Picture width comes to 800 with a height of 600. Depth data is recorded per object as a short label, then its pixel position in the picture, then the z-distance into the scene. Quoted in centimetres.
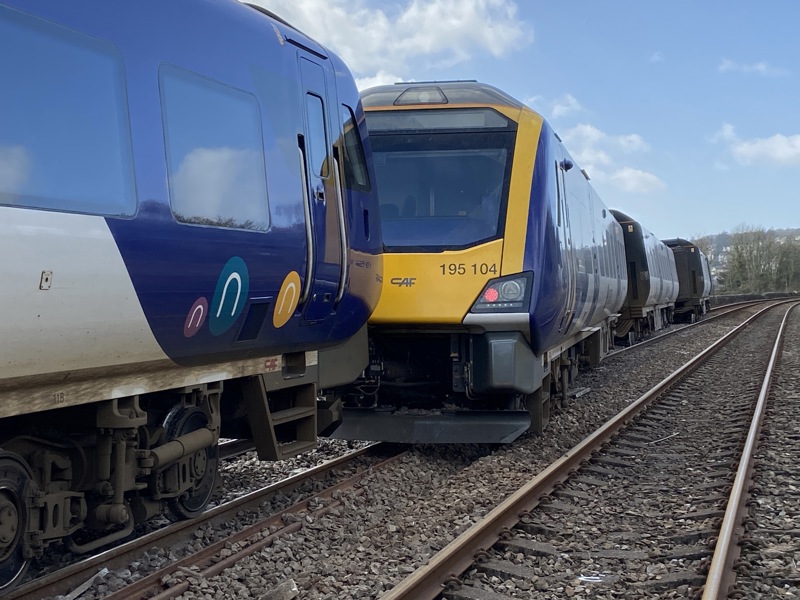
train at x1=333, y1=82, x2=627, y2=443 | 678
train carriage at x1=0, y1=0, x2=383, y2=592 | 321
